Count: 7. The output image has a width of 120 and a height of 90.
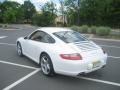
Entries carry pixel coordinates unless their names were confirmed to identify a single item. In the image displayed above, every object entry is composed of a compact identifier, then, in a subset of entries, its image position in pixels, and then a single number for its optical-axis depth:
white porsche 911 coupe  2.97
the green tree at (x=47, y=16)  24.91
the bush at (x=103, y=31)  9.96
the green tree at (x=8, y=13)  26.59
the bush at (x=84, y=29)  11.43
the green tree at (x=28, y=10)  36.62
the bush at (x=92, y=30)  11.09
